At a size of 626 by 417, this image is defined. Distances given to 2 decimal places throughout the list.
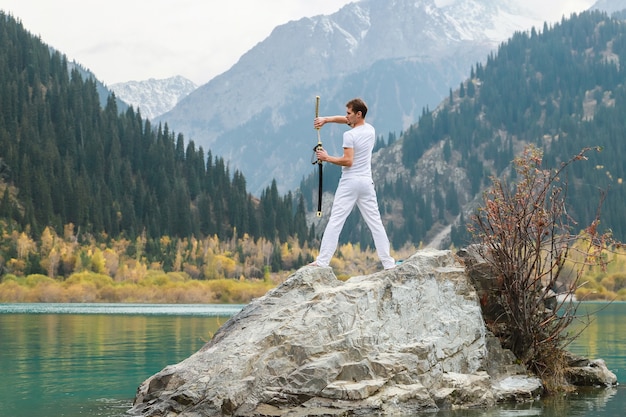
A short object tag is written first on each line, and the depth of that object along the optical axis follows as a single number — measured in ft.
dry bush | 66.85
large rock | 55.42
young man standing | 61.36
